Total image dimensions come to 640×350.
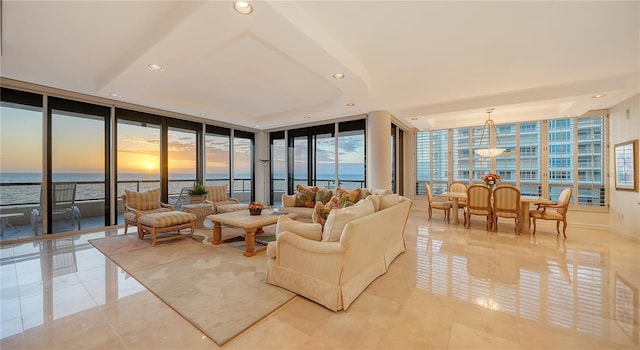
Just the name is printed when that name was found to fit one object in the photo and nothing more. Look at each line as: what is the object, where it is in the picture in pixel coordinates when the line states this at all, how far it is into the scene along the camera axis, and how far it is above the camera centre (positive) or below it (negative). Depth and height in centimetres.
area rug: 214 -121
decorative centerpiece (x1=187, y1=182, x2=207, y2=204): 581 -44
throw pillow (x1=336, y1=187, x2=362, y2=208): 422 -42
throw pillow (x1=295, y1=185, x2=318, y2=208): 589 -54
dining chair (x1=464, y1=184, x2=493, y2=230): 542 -63
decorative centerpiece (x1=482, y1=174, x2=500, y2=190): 568 -14
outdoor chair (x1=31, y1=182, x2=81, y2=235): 479 -58
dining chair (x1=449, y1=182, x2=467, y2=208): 693 -39
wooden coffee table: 374 -75
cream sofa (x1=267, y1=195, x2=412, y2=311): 231 -83
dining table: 505 -78
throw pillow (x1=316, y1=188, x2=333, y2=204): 572 -48
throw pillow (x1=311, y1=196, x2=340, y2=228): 359 -55
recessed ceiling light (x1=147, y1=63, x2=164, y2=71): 338 +152
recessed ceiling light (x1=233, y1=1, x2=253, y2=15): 213 +148
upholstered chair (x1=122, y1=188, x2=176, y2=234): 470 -60
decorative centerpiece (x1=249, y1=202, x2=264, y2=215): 440 -60
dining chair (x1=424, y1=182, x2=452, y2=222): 638 -85
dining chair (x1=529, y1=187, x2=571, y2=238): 491 -83
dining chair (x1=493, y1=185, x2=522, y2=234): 507 -62
